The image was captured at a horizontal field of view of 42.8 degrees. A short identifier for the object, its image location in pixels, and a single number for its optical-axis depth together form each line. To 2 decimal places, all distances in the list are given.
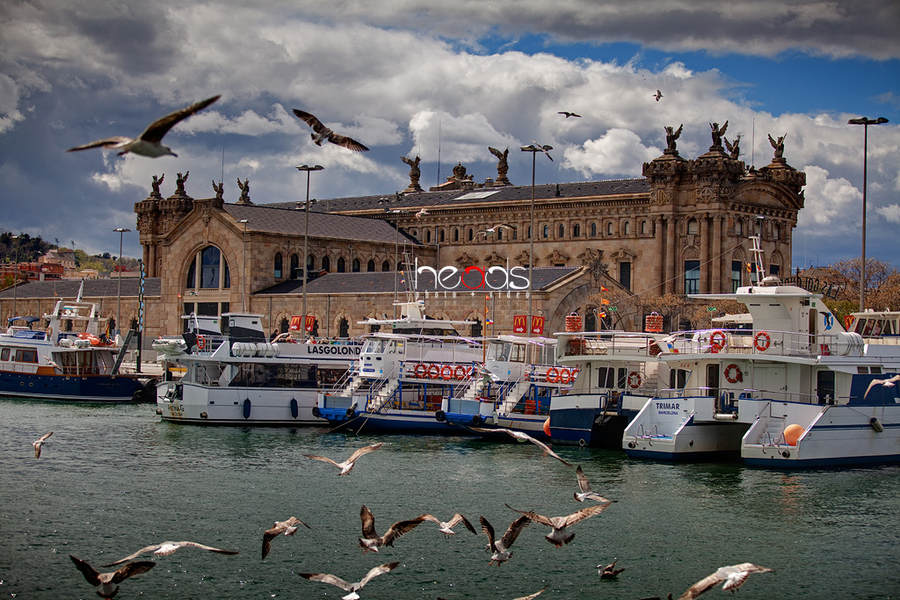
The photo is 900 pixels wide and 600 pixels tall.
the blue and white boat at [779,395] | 41.94
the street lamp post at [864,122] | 54.66
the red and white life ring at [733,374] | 45.72
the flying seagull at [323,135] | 29.45
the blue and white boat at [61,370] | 70.56
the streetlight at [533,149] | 63.59
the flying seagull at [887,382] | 42.03
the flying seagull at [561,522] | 23.75
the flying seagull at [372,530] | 22.06
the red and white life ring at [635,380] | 50.25
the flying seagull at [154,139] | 17.44
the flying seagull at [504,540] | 23.02
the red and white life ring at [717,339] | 45.06
